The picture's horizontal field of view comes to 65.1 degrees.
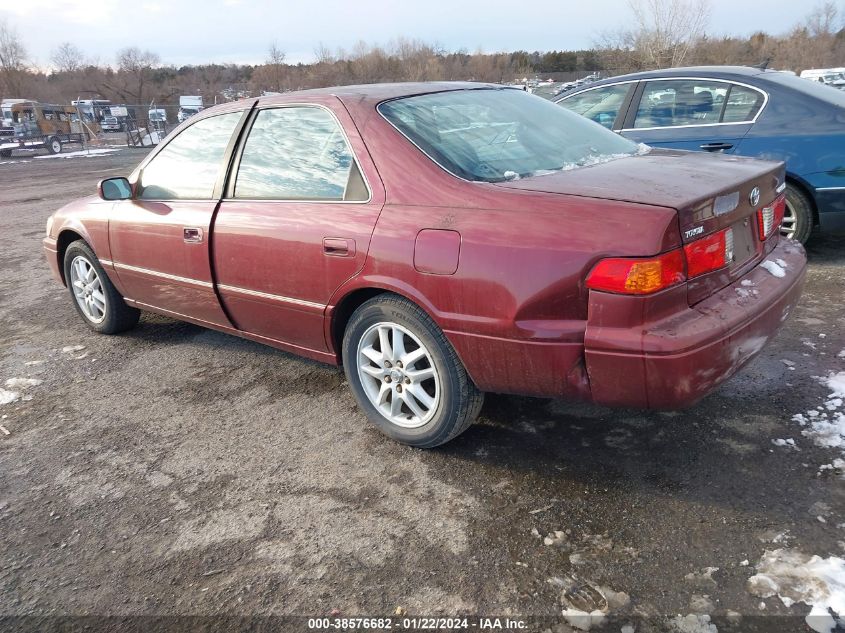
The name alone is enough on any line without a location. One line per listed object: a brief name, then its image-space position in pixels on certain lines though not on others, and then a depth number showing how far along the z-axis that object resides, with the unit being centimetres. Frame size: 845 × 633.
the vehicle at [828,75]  3306
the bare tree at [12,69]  5203
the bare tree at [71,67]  7105
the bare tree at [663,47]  2895
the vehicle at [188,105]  3594
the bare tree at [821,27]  5447
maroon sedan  232
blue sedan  488
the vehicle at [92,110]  4281
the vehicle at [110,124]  4294
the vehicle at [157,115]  3516
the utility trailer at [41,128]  2955
